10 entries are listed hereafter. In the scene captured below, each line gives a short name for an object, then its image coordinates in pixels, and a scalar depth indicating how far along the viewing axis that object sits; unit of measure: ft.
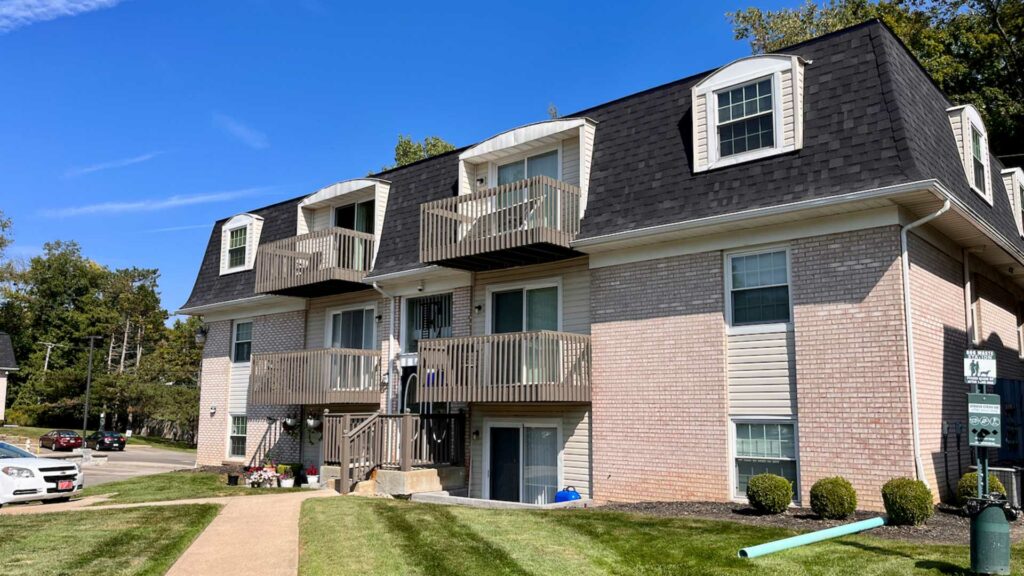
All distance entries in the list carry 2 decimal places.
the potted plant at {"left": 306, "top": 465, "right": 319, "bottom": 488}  60.13
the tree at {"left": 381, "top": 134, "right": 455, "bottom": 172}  138.41
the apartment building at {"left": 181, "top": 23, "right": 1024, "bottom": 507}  40.29
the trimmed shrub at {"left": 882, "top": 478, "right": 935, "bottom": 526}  34.78
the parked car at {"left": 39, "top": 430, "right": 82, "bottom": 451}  152.87
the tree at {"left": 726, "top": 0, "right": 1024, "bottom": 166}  84.99
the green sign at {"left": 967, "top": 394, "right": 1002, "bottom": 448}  27.73
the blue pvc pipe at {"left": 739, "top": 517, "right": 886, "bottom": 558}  28.55
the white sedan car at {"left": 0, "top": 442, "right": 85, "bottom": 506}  50.78
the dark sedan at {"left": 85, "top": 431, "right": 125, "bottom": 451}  158.40
